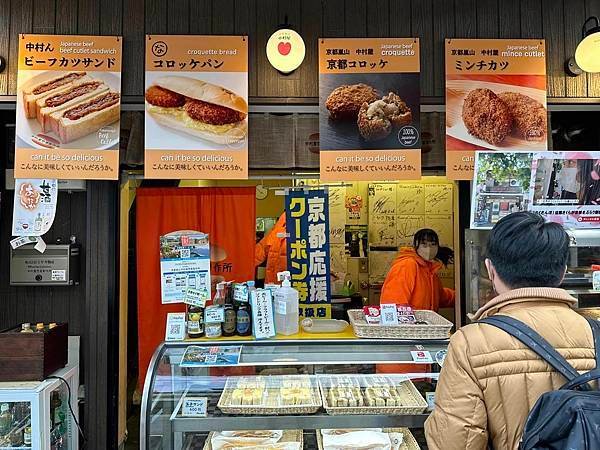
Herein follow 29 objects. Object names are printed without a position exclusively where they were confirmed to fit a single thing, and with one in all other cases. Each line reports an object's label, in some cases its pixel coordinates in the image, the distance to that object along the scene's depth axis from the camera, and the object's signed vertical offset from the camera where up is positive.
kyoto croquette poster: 3.48 +0.93
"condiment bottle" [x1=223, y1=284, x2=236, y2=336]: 3.17 -0.51
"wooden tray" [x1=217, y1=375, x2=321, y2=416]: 2.48 -0.83
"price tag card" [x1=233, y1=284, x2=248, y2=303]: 3.18 -0.33
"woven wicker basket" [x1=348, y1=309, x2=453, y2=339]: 2.91 -0.53
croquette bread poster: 3.43 +0.98
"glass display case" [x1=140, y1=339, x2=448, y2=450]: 2.47 -0.79
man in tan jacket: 1.62 -0.37
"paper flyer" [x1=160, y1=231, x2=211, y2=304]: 3.40 -0.18
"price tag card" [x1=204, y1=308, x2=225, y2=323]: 3.13 -0.46
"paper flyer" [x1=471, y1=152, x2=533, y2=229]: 2.70 +0.29
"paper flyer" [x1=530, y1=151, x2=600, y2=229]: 2.74 +0.28
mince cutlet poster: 3.53 +1.01
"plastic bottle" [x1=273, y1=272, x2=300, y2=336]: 3.22 -0.43
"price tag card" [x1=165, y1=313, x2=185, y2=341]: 2.96 -0.51
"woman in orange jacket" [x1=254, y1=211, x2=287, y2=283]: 5.75 -0.13
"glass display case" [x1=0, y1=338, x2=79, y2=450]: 3.00 -1.07
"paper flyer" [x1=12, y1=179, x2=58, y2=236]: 3.58 +0.26
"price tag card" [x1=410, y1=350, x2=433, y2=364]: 2.63 -0.61
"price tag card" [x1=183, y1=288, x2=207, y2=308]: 3.30 -0.37
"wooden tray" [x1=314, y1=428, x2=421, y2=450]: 2.61 -1.05
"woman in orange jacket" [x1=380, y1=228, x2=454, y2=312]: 4.36 -0.33
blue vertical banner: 4.92 +0.03
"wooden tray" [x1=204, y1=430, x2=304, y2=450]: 2.66 -1.05
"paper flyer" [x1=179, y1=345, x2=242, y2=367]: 2.64 -0.61
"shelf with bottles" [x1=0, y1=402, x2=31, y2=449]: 3.08 -1.13
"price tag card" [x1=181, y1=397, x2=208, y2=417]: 2.51 -0.83
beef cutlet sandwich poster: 3.38 +0.91
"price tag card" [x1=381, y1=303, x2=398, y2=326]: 3.07 -0.46
